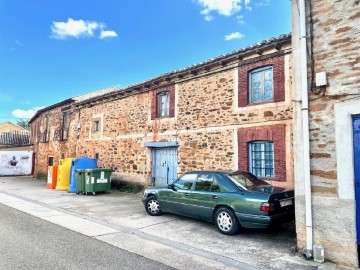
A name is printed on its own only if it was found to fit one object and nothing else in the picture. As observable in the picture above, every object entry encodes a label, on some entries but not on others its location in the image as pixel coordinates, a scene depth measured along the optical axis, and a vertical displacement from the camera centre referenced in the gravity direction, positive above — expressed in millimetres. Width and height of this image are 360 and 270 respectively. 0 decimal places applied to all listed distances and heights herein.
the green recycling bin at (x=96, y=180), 13109 -1176
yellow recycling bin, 14902 -1069
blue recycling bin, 13914 -553
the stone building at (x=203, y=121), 9234 +1478
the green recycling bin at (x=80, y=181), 13289 -1221
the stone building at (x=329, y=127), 4781 +537
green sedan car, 5922 -1004
